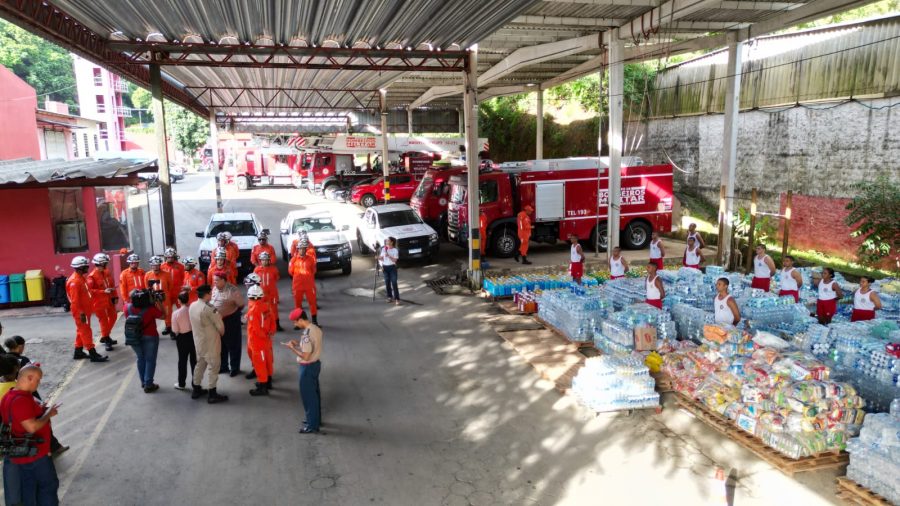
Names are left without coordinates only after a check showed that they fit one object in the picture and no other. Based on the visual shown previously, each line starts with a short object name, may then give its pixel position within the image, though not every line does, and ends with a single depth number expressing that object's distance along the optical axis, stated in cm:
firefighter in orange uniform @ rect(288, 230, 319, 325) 1127
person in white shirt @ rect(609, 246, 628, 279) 1205
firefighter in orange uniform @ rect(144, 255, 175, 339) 1004
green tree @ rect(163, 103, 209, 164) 6363
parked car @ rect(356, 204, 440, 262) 1675
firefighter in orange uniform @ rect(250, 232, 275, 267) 1239
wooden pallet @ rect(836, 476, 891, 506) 536
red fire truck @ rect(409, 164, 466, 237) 2114
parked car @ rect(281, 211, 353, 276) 1572
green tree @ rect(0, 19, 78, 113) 6034
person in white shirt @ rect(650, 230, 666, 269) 1323
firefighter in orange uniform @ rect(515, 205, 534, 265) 1623
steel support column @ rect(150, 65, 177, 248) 1384
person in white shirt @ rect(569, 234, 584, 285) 1288
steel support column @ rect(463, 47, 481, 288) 1392
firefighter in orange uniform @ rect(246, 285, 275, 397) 787
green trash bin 1288
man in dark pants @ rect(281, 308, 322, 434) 683
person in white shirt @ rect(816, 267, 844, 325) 986
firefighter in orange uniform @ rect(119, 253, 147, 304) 1013
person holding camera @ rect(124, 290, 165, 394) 795
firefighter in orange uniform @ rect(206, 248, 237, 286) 988
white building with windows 5153
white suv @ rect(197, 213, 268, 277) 1458
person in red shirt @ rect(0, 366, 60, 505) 488
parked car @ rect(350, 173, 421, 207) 2858
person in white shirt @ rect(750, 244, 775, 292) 1100
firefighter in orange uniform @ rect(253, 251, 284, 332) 1035
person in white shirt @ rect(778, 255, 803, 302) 1056
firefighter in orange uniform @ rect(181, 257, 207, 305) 1006
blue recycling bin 1284
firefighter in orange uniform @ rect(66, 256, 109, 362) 938
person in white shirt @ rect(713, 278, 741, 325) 855
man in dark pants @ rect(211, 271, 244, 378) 849
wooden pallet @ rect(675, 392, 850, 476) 610
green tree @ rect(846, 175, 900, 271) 1465
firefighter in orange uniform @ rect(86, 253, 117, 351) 980
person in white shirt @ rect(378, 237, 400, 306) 1288
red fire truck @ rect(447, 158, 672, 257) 1736
